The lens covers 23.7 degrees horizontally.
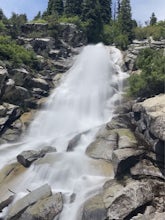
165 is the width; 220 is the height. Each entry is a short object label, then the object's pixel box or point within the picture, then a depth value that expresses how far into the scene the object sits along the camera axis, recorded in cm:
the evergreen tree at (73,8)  7862
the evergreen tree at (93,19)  7056
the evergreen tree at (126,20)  7412
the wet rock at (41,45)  6097
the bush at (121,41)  6688
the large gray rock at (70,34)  6525
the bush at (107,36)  7219
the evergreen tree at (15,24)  6352
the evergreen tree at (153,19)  8501
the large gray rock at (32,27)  6562
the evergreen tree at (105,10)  7956
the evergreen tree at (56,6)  8154
